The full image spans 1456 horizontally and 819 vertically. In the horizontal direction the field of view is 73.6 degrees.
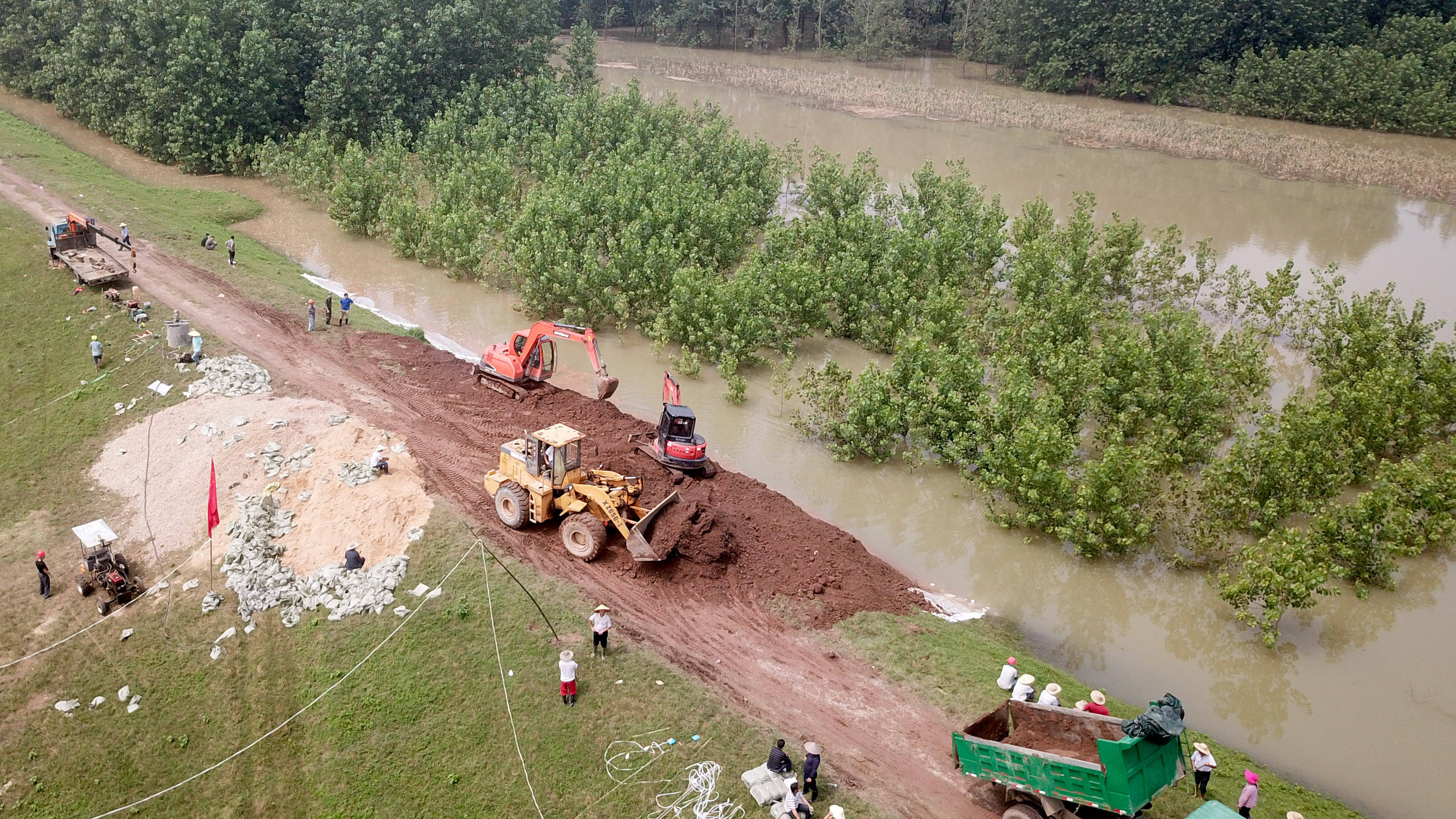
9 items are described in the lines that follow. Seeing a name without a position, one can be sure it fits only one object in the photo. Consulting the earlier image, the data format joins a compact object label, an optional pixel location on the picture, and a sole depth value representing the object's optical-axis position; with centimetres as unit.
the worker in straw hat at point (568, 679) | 1734
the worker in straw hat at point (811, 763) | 1555
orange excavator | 2812
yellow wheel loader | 2108
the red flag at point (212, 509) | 2025
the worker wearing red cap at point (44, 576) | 1986
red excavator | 2445
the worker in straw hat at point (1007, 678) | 1828
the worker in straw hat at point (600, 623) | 1833
